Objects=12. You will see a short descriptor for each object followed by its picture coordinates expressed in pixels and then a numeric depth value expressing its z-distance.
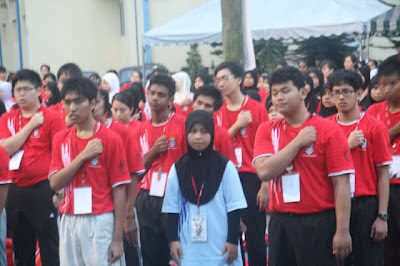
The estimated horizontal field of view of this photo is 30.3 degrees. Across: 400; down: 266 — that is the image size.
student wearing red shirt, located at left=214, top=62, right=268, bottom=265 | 7.38
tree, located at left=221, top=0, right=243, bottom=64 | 13.11
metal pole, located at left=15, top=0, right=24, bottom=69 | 35.88
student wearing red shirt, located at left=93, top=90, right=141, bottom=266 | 6.00
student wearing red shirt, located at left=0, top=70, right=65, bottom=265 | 7.08
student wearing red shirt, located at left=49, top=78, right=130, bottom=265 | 5.54
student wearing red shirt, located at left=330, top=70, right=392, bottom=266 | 5.80
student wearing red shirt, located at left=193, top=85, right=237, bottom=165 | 7.14
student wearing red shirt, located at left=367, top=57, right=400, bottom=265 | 6.41
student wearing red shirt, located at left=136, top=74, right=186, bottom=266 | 6.43
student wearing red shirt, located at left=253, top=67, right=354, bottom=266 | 5.07
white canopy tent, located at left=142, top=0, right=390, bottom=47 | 15.81
